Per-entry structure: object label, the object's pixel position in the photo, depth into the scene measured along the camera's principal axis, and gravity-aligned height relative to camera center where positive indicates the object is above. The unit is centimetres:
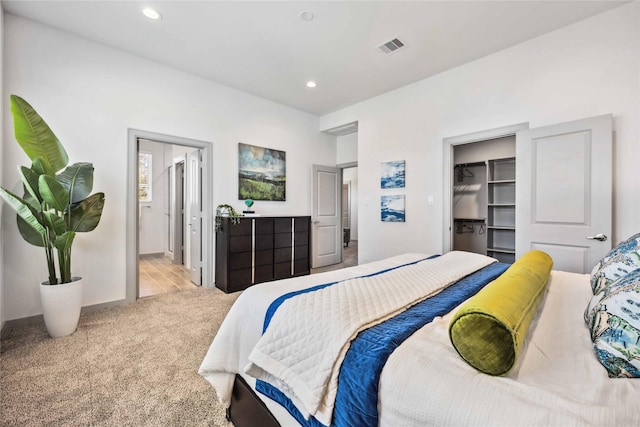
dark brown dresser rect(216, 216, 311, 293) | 370 -61
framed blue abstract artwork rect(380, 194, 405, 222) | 401 +5
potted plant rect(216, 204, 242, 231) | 382 -3
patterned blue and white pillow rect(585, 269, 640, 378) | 73 -36
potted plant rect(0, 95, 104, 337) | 218 +4
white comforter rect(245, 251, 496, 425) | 86 -46
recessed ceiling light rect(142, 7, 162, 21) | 248 +190
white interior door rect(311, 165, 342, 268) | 527 -12
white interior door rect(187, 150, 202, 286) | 398 -5
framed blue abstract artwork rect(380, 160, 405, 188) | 404 +58
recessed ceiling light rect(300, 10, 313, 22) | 250 +188
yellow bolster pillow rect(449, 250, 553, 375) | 72 -35
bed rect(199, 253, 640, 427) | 61 -46
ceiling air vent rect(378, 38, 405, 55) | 294 +189
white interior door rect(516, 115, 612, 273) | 242 +20
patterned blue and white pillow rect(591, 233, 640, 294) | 124 -26
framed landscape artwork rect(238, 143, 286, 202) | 420 +64
